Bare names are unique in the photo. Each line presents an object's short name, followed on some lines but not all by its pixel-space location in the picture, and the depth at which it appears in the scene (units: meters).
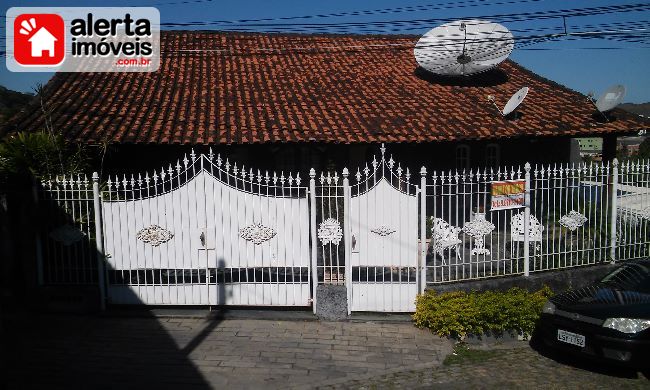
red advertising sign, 7.87
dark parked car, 5.49
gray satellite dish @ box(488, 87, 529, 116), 10.80
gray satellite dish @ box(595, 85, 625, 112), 11.24
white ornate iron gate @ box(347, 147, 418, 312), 7.35
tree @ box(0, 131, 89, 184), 7.56
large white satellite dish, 12.67
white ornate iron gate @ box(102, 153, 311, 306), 7.51
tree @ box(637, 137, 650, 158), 22.13
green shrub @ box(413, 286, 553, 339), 6.77
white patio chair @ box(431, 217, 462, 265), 7.60
